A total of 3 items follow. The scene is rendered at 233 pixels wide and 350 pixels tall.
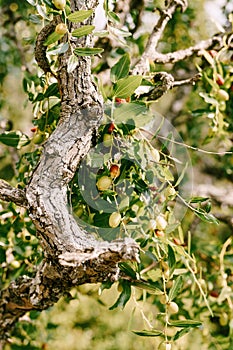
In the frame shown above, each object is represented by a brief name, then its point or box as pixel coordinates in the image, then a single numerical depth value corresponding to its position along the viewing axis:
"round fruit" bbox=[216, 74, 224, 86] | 2.71
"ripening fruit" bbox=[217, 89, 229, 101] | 2.67
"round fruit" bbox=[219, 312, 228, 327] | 2.92
